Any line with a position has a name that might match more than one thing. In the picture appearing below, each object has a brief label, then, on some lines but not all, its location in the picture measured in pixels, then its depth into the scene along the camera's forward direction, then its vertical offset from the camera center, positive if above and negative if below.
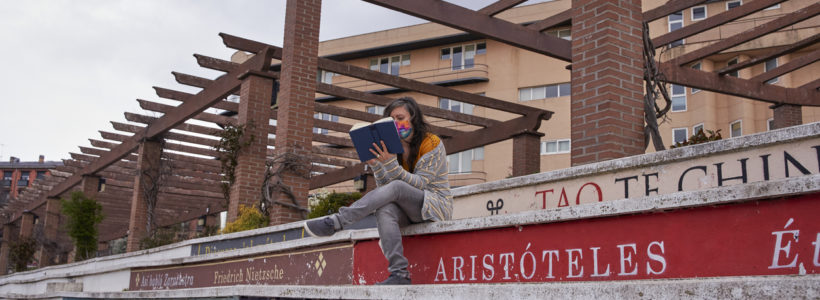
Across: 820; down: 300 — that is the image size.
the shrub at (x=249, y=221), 10.41 +1.09
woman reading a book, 4.57 +0.75
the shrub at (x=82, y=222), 18.81 +1.77
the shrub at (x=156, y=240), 15.41 +1.14
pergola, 7.23 +3.89
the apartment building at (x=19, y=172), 74.12 +12.08
